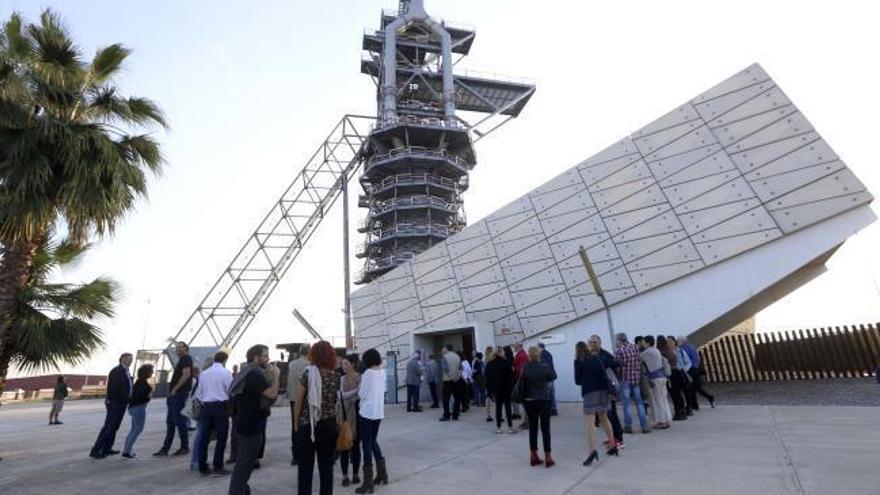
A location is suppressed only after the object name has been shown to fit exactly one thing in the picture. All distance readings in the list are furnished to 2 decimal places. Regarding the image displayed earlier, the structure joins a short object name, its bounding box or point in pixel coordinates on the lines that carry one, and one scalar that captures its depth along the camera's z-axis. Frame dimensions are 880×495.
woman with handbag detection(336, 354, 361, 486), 5.81
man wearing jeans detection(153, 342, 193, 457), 8.08
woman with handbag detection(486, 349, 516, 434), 9.44
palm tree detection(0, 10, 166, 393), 8.39
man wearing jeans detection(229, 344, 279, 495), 4.90
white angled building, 12.12
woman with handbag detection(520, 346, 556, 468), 6.32
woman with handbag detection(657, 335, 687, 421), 9.37
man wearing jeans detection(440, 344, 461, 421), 11.55
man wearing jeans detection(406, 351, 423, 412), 13.77
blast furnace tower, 35.91
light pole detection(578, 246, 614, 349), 9.69
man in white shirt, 6.66
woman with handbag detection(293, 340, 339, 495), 4.56
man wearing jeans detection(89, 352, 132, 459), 8.05
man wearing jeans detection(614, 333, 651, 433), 8.31
